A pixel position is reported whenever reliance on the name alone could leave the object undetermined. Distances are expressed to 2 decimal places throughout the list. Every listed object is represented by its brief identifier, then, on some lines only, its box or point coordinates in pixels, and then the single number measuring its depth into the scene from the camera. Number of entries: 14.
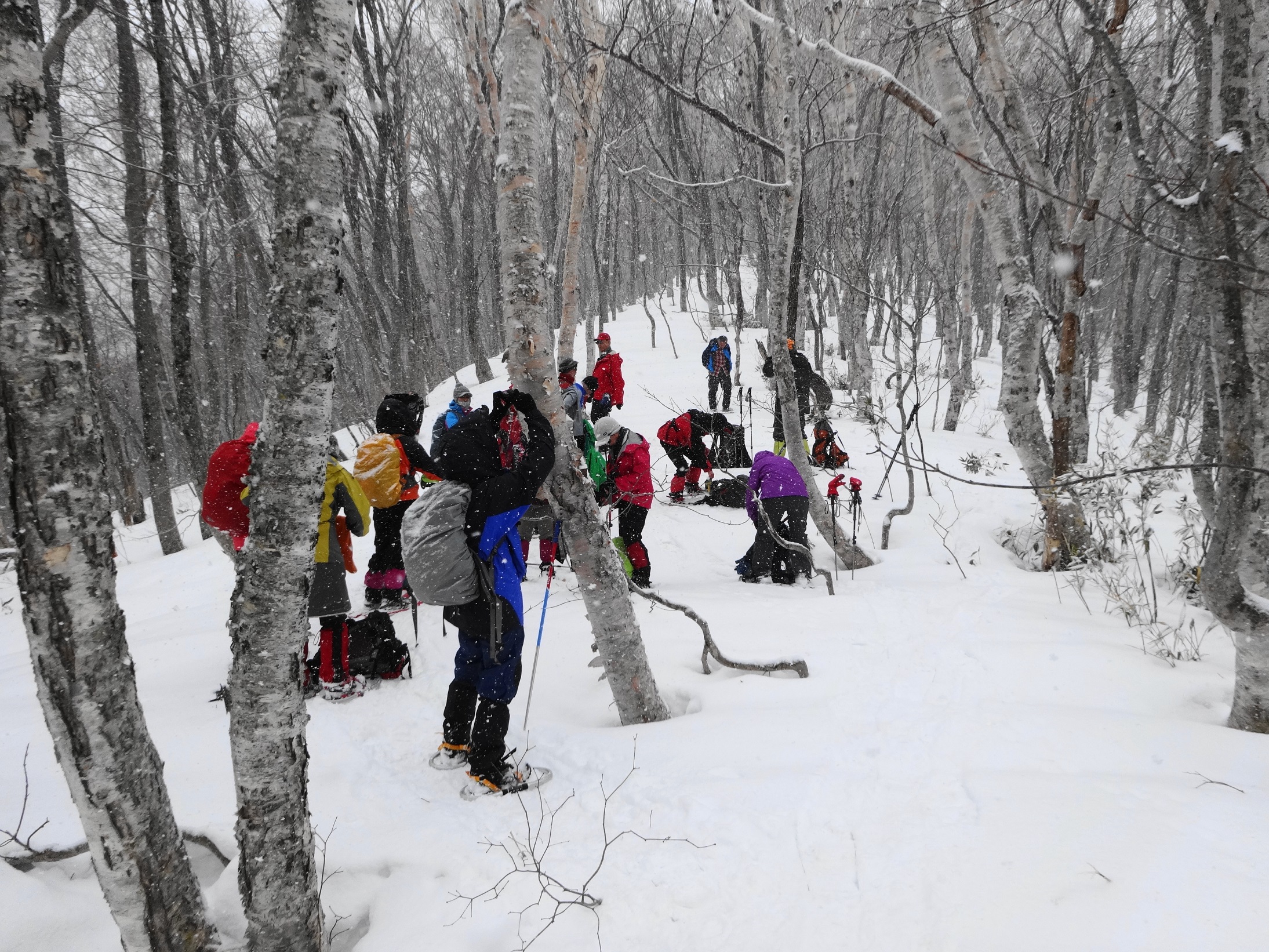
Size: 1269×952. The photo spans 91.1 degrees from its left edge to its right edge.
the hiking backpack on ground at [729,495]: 8.02
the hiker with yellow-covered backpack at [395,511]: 4.82
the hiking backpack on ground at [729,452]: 9.03
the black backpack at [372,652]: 4.07
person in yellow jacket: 3.95
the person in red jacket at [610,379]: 9.82
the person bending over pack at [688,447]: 7.74
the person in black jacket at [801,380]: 8.38
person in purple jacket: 5.94
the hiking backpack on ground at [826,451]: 8.91
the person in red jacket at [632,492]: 5.79
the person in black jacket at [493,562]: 2.82
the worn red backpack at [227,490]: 3.51
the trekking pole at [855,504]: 6.27
